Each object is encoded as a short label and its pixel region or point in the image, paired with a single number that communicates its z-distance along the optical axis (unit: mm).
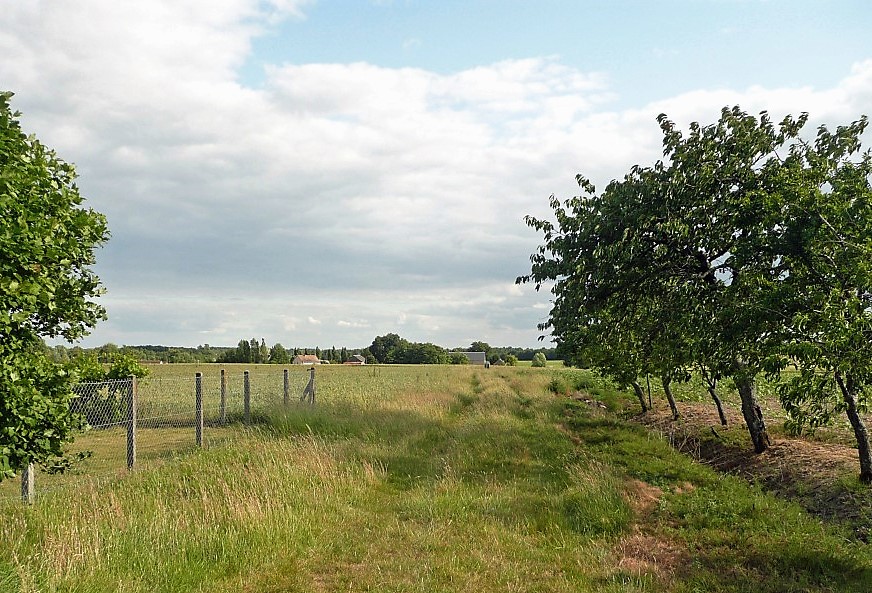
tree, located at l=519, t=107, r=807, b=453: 9594
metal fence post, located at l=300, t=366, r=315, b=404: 19980
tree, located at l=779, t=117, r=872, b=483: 6828
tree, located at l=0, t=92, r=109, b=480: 5230
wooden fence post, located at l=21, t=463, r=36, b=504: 8344
